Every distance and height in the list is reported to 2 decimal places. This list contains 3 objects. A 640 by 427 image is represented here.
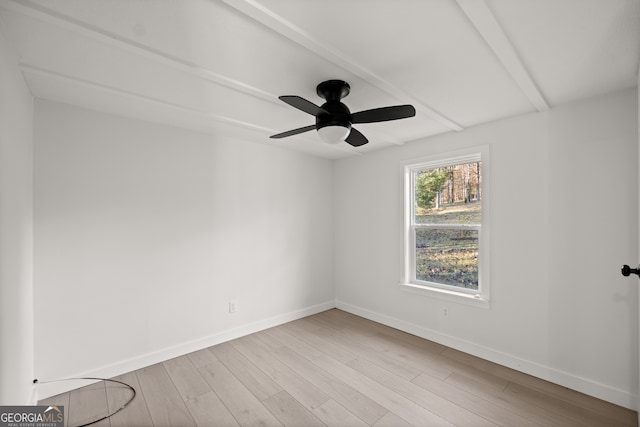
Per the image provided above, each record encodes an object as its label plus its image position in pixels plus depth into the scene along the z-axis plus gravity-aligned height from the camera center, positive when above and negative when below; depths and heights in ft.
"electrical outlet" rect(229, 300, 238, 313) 10.92 -3.40
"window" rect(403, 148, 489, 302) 9.95 -0.46
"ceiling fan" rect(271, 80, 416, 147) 6.17 +2.14
